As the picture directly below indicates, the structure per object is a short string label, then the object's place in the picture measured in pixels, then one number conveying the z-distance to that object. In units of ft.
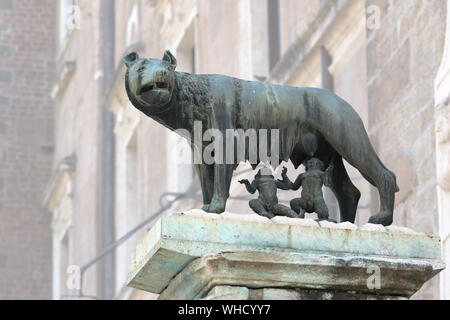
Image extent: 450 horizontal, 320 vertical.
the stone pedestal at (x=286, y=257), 31.37
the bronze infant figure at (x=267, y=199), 33.91
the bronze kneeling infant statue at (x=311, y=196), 34.59
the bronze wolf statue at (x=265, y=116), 34.60
